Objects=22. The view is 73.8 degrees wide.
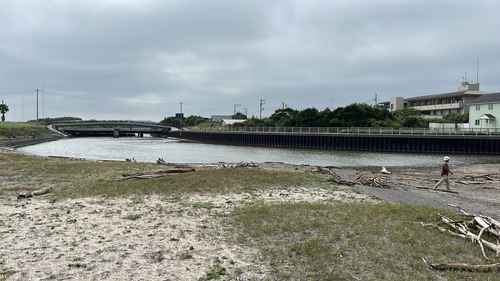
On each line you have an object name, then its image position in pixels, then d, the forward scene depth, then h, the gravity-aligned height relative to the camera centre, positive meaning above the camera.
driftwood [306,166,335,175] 21.05 -2.31
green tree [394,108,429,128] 68.50 +3.86
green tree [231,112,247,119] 171.62 +9.68
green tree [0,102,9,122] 110.19 +7.77
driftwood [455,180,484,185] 18.67 -2.51
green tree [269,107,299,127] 105.86 +6.86
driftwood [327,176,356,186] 16.15 -2.28
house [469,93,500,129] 56.78 +4.61
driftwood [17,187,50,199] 12.30 -2.31
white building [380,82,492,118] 80.75 +9.45
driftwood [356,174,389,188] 16.46 -2.33
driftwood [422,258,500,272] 6.10 -2.40
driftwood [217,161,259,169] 21.53 -2.01
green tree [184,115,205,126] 162.11 +6.91
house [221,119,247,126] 134.30 +5.53
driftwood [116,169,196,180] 16.59 -2.12
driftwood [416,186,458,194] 15.61 -2.54
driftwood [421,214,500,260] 7.00 -2.16
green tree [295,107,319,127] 82.45 +4.48
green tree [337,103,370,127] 73.00 +4.51
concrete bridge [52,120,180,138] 114.06 +2.00
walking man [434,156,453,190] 15.33 -1.74
